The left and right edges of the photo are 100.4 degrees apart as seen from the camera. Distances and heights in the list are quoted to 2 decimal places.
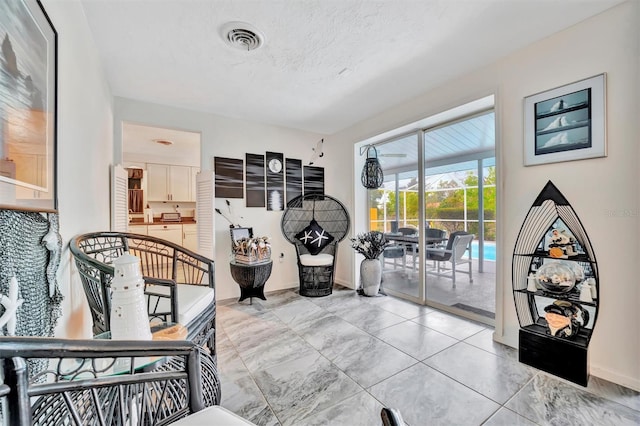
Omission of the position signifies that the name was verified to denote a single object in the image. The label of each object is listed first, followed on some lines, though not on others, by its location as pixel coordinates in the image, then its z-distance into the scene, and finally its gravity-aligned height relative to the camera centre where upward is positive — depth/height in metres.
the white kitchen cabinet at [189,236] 5.85 -0.48
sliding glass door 2.84 +0.13
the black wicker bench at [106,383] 0.51 -0.50
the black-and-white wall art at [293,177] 4.13 +0.58
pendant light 3.88 +0.60
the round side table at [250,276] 3.29 -0.78
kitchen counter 5.45 -0.16
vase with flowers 3.65 -0.65
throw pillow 3.95 -0.36
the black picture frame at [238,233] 3.51 -0.26
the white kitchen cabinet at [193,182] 6.30 +0.76
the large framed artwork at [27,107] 0.80 +0.38
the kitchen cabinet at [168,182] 5.90 +0.73
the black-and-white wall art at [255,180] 3.82 +0.50
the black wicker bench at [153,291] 1.39 -0.50
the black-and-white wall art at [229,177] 3.60 +0.52
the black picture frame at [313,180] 4.31 +0.57
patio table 3.26 -0.34
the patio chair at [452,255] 3.13 -0.51
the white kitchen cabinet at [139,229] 5.37 -0.29
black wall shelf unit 1.81 -0.58
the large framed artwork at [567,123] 1.81 +0.66
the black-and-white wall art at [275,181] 3.98 +0.50
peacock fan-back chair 3.74 -0.30
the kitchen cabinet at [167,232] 5.49 -0.36
